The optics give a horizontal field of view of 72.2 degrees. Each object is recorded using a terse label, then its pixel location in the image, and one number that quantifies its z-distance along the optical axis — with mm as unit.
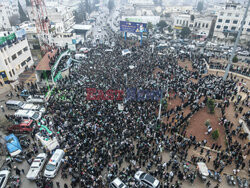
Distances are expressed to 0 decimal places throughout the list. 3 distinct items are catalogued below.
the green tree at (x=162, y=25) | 56469
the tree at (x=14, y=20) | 63166
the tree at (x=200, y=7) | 96944
